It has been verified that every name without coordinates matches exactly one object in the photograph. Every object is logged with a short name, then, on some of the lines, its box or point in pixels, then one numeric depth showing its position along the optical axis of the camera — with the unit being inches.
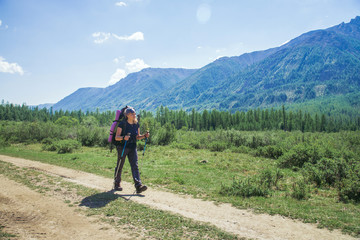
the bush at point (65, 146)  1081.4
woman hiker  359.3
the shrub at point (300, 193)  360.5
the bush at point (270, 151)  1050.4
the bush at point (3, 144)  1242.0
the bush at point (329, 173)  466.6
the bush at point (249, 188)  368.8
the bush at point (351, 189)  345.7
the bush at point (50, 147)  1183.2
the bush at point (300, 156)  738.8
